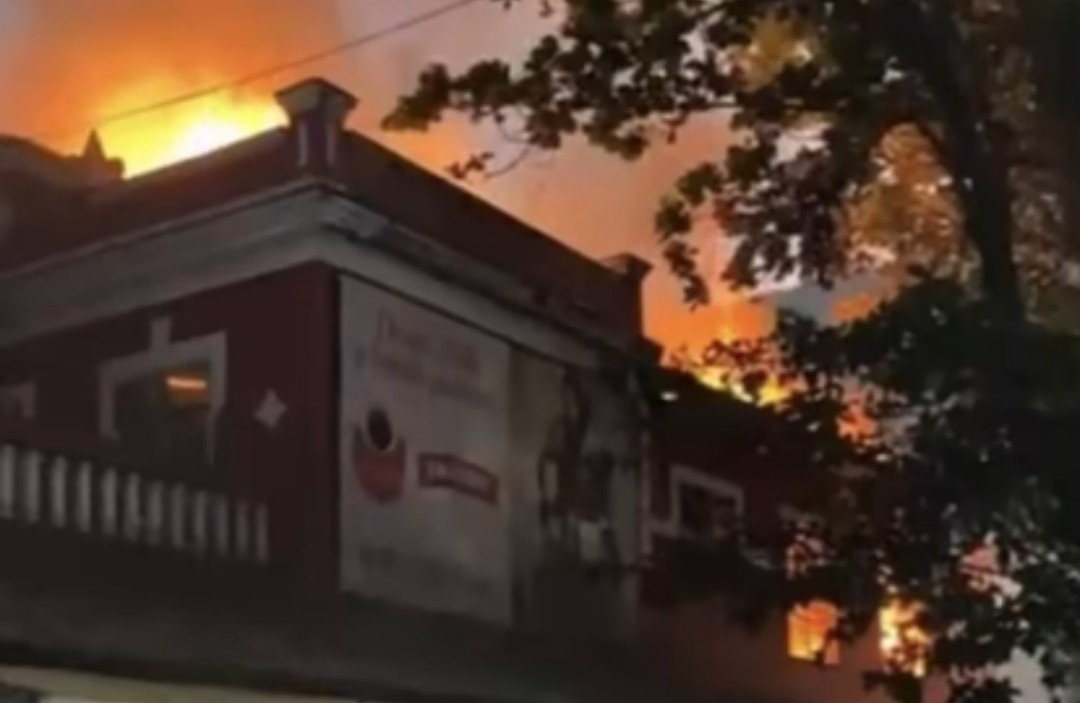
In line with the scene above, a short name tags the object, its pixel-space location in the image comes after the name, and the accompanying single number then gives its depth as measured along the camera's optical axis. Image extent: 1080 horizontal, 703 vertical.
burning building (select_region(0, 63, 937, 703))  11.48
